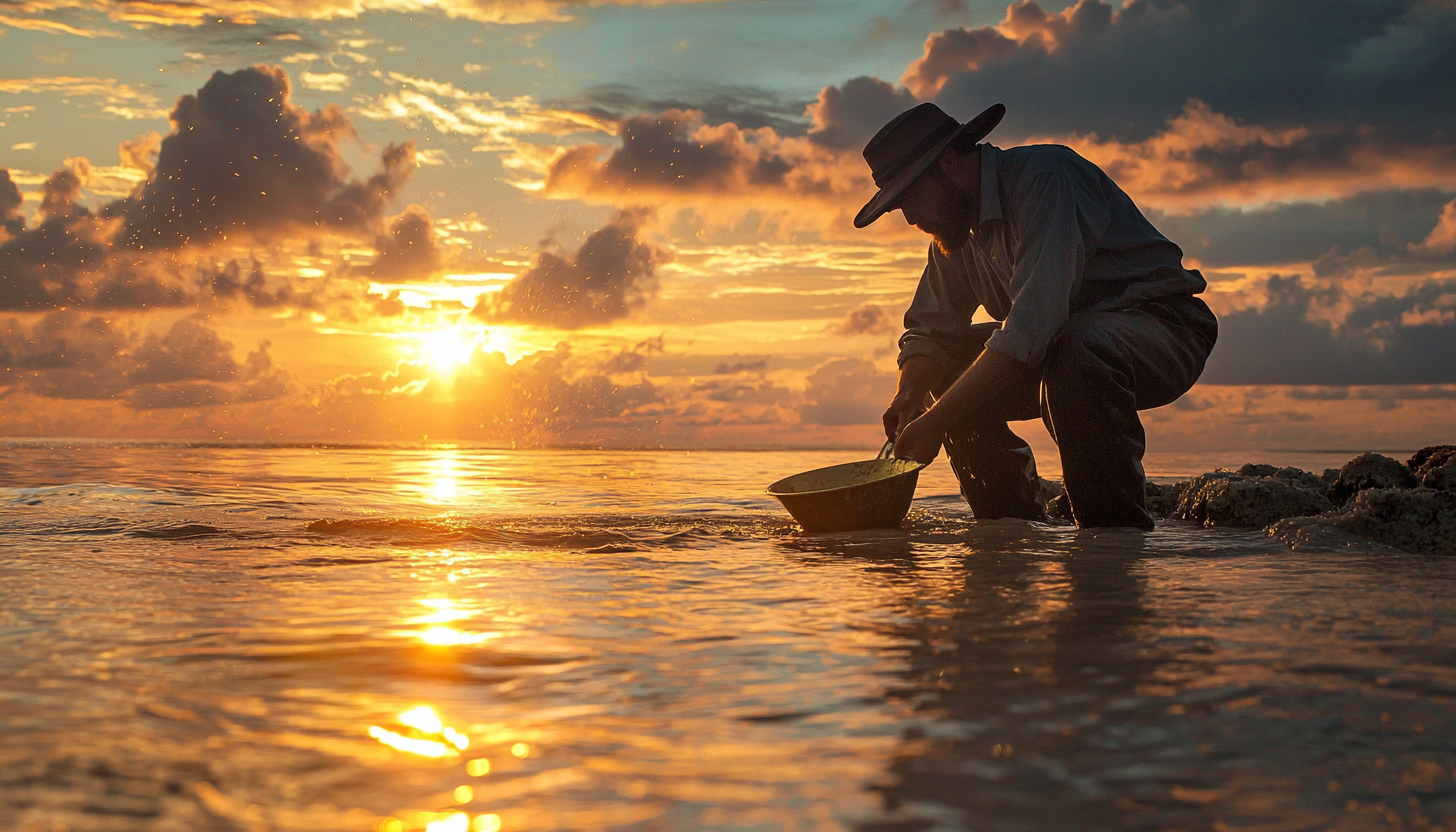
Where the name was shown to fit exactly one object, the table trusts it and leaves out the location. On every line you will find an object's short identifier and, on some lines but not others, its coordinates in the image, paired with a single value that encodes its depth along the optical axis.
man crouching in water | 3.54
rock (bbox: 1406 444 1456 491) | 4.82
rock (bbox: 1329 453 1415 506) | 5.18
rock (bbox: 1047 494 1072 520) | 5.23
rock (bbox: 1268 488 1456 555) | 3.39
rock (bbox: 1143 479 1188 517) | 5.50
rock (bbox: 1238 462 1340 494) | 5.62
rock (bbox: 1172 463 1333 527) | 4.57
